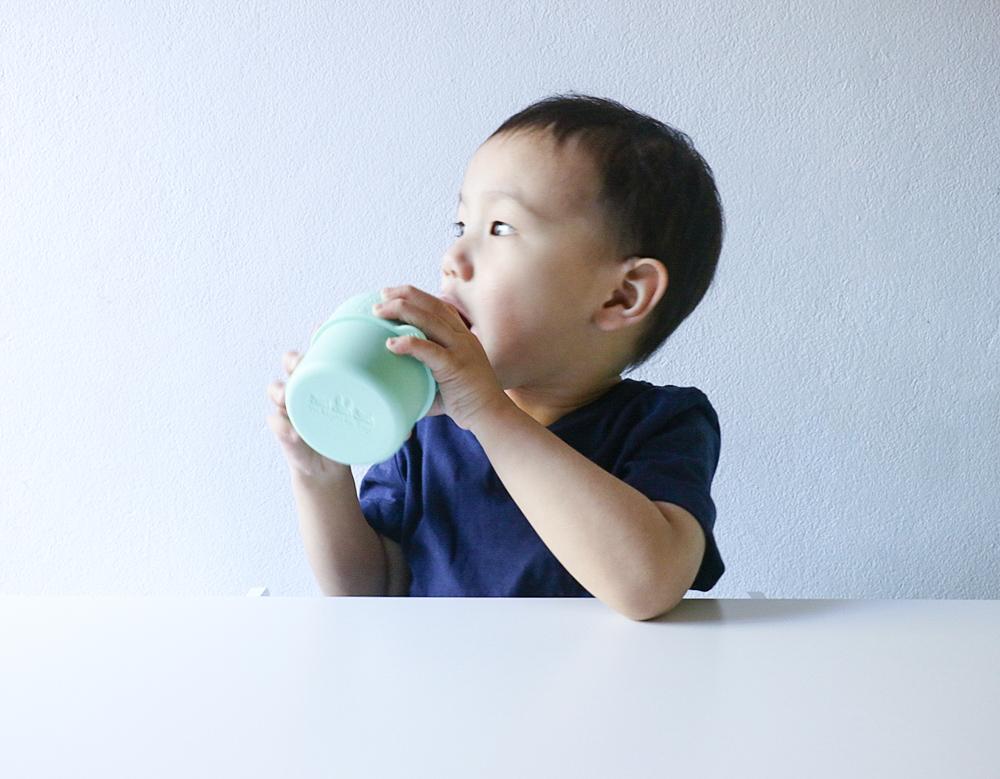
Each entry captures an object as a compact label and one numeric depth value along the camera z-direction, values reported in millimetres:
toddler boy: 804
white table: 456
